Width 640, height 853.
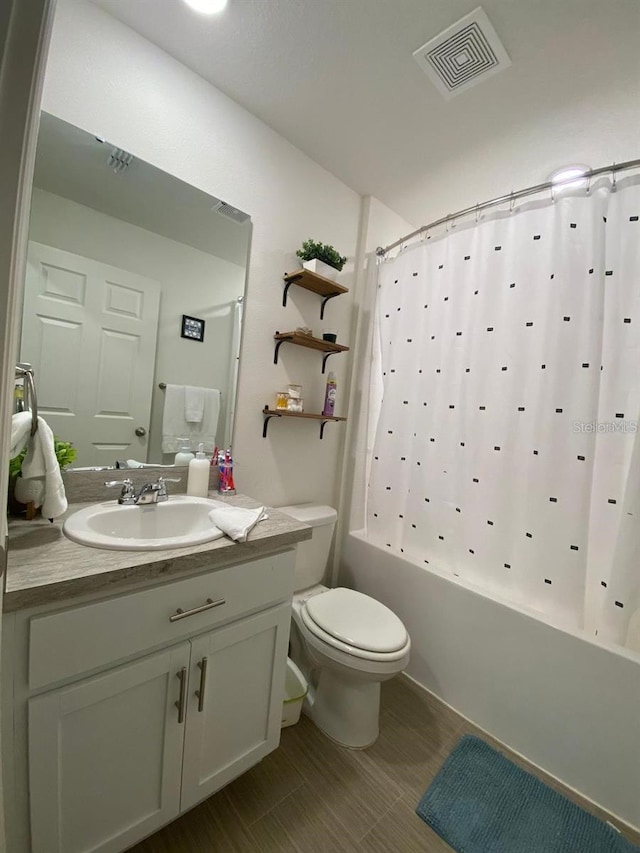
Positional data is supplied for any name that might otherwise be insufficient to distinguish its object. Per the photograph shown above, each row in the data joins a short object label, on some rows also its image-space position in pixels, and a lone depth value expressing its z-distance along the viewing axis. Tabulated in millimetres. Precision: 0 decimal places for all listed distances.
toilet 1177
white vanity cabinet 691
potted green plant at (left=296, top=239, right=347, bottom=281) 1593
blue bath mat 1020
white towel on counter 948
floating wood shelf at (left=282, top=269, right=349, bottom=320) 1570
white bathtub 1106
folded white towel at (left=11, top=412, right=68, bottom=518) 889
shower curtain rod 1173
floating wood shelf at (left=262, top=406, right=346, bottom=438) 1583
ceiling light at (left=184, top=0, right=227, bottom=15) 1060
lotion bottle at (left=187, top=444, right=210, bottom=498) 1317
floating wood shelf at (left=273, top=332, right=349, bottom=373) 1582
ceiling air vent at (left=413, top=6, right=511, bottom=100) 1070
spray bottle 1782
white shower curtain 1169
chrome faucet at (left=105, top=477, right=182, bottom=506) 1128
